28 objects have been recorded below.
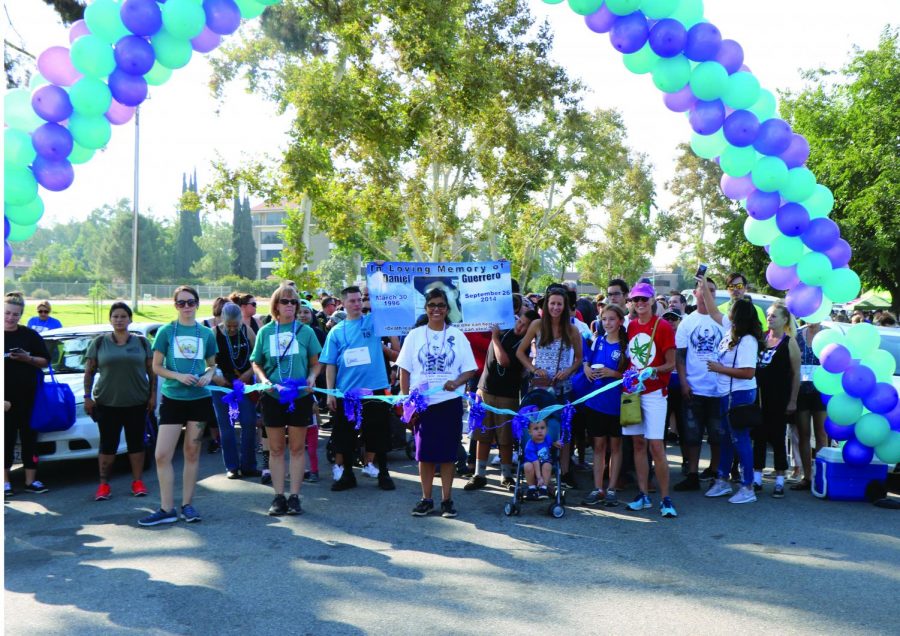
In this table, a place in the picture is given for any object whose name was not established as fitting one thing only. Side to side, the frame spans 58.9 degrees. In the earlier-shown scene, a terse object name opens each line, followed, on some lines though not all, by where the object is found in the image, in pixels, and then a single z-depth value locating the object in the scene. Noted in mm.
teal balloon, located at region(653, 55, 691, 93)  7543
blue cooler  7484
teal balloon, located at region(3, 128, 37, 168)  6215
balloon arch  6621
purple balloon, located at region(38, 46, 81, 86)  6578
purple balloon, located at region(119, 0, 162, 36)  6555
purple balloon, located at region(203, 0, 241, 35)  7000
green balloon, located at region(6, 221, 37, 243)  6418
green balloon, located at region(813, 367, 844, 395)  7535
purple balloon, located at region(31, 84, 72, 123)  6375
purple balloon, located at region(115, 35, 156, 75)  6656
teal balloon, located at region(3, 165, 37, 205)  6195
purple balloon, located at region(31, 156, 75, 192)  6395
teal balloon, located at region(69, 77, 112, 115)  6527
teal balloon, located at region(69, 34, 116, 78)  6535
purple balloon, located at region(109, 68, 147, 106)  6719
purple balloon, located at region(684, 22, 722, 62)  7391
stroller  6902
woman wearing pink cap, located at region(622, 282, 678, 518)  6922
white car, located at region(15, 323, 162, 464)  8047
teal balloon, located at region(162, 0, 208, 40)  6730
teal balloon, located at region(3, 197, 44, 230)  6336
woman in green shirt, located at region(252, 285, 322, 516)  6992
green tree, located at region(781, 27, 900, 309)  25516
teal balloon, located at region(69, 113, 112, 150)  6582
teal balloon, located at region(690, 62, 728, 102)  7422
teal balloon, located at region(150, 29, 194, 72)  6883
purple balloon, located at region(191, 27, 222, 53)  7180
